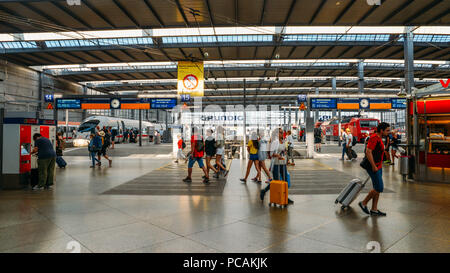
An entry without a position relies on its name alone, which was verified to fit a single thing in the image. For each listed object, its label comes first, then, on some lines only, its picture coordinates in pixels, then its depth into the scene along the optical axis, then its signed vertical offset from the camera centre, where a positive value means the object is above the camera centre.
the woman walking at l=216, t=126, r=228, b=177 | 9.04 -0.35
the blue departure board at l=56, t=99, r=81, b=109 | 20.30 +2.62
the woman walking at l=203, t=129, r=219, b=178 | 8.30 -0.34
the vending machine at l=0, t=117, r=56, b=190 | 7.30 -0.48
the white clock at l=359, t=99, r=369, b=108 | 20.70 +2.48
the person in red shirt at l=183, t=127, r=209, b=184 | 7.97 -0.42
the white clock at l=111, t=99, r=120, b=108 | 20.19 +2.59
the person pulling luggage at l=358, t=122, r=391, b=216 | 4.77 -0.55
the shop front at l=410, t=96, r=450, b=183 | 8.40 -0.20
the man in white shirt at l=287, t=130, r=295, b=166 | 13.63 -0.55
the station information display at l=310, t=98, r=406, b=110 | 20.67 +2.47
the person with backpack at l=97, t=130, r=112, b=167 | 12.29 -0.42
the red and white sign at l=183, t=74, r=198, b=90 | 17.69 +3.67
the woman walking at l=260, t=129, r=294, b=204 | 5.85 -0.62
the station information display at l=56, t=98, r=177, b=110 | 20.22 +2.58
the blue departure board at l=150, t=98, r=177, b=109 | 19.75 +2.49
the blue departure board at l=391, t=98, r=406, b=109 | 21.31 +2.54
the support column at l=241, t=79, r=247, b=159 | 16.40 -1.15
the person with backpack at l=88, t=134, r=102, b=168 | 11.90 -0.40
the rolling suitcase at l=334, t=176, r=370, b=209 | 5.23 -1.20
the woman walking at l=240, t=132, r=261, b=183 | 7.68 -0.36
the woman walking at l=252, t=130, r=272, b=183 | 7.72 -0.48
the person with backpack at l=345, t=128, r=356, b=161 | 14.06 -0.68
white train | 30.76 +1.49
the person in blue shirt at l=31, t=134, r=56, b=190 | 7.07 -0.53
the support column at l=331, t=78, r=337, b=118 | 33.16 +6.44
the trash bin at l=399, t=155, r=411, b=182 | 8.63 -1.10
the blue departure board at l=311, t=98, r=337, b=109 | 19.00 +2.36
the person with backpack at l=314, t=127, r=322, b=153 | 19.58 -0.12
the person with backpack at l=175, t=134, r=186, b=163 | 14.02 -0.57
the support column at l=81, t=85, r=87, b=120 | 42.88 +3.73
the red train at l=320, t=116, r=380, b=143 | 28.58 +0.89
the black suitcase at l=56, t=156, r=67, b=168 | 11.58 -1.16
